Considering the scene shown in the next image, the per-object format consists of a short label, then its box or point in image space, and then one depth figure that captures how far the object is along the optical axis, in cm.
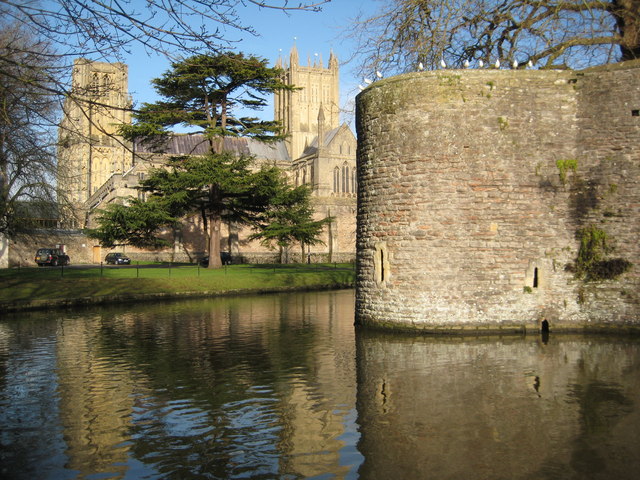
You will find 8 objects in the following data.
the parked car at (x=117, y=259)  4578
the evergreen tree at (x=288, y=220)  3606
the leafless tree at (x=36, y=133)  632
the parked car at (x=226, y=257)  5024
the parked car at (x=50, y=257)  4156
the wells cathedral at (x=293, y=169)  5402
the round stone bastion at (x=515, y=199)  1281
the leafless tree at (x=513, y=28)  1419
